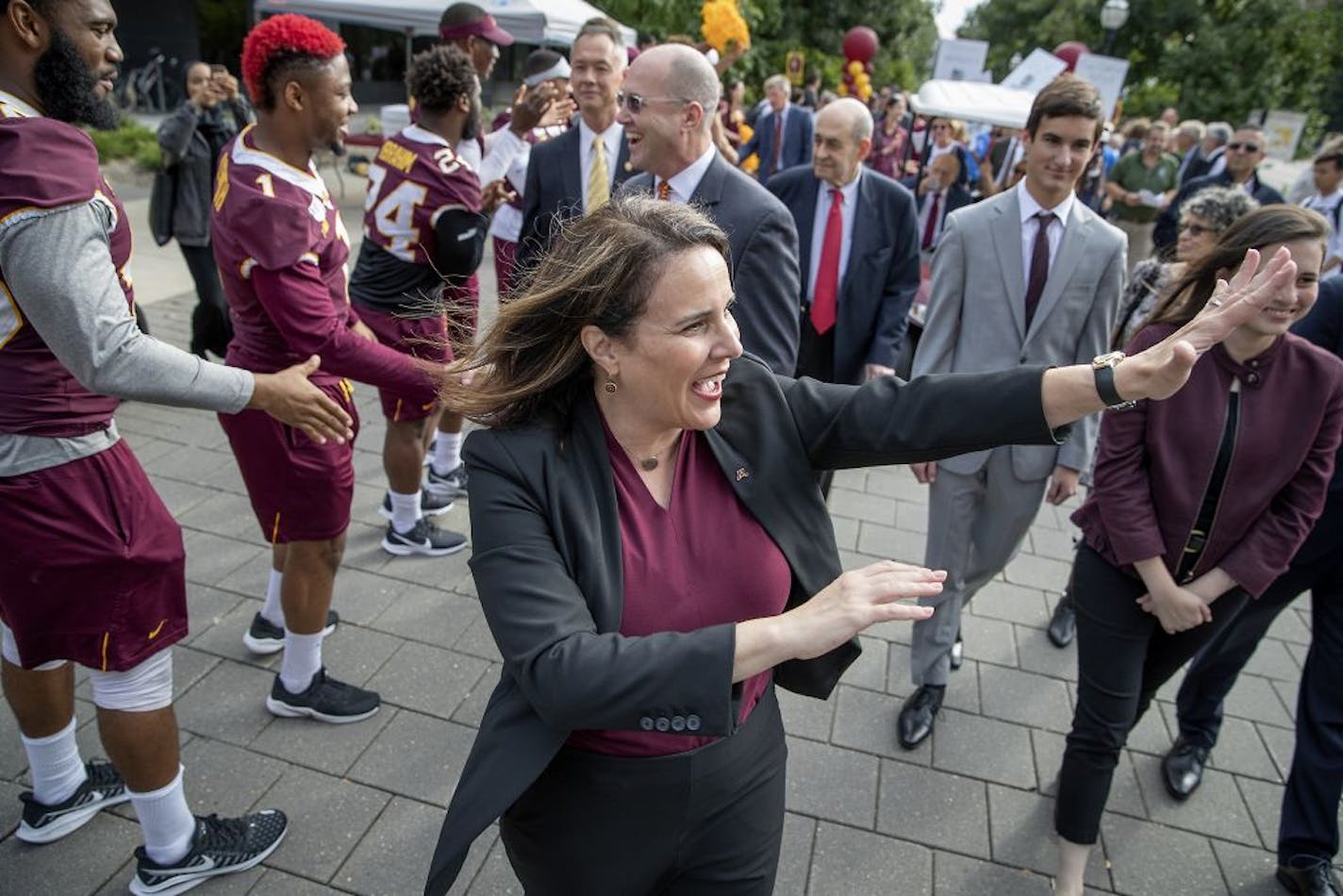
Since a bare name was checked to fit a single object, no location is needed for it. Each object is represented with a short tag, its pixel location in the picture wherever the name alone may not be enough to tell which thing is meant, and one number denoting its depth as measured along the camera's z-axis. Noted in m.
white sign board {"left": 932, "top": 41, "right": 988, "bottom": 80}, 13.88
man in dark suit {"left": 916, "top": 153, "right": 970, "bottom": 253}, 9.14
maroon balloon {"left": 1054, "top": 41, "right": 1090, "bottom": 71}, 13.38
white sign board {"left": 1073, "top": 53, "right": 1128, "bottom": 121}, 12.07
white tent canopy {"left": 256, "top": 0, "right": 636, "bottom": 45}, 9.03
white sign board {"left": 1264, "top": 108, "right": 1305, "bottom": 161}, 26.42
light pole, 17.84
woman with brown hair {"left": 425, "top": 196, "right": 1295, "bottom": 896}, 1.41
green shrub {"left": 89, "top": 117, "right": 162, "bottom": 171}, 11.46
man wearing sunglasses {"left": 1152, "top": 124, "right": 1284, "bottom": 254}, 8.45
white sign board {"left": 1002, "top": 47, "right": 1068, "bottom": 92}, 10.73
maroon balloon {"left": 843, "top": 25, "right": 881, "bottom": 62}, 15.19
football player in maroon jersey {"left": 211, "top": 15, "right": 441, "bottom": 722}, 2.59
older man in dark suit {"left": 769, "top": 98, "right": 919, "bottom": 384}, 4.31
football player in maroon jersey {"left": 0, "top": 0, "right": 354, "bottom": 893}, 1.84
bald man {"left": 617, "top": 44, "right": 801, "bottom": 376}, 2.98
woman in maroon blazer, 2.45
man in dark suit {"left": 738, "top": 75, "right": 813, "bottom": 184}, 9.89
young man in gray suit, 3.13
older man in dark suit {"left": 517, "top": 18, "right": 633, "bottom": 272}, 4.05
